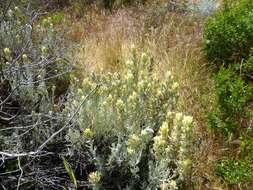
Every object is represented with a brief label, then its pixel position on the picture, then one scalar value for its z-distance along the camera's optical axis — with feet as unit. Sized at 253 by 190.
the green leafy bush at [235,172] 6.70
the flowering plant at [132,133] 6.17
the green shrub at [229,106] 7.59
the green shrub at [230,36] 9.14
